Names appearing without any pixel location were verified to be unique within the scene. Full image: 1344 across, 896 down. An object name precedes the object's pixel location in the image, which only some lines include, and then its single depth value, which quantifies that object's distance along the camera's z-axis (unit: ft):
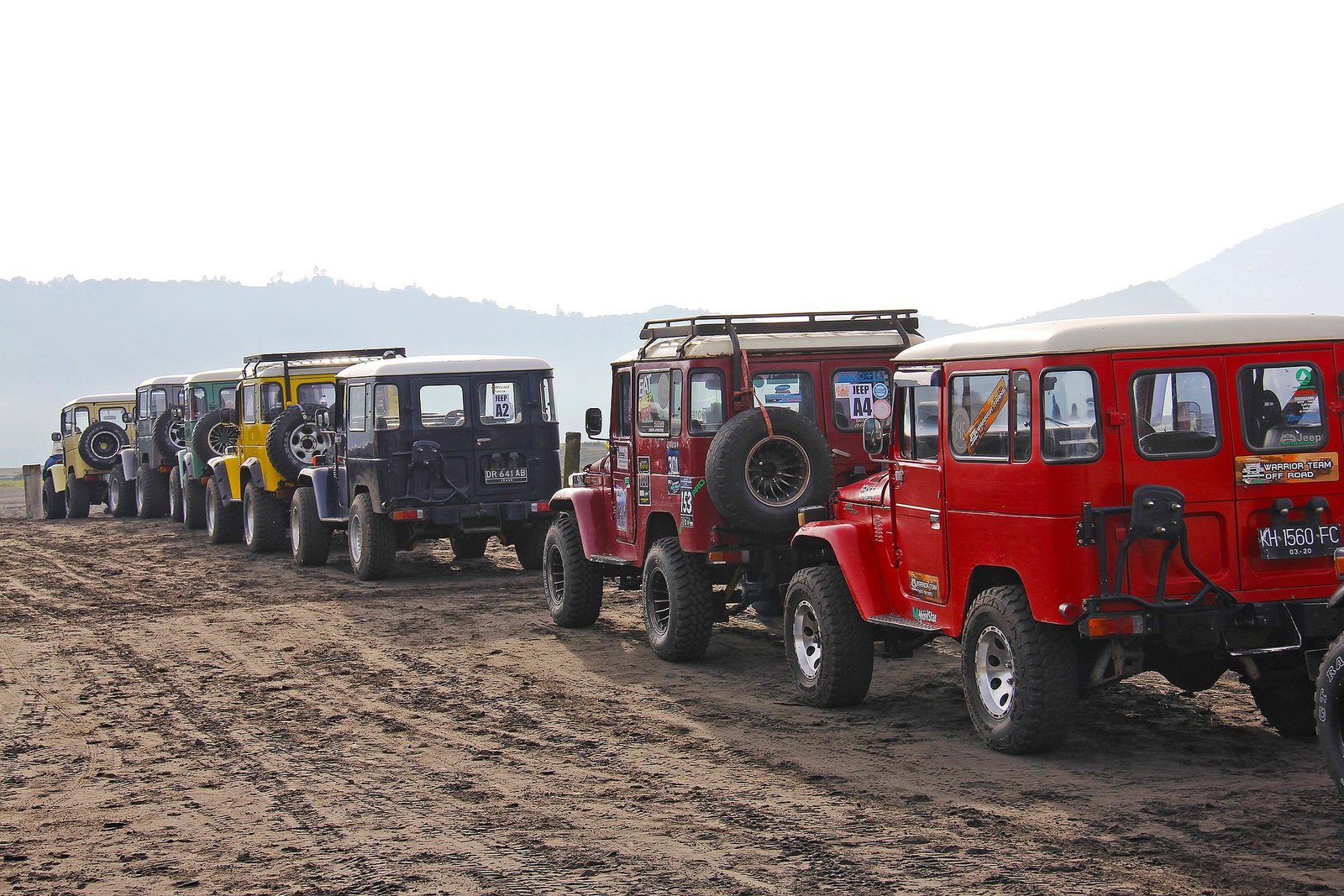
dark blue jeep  53.52
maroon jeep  33.81
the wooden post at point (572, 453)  77.15
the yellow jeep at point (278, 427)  63.82
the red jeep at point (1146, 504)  23.63
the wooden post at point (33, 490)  105.40
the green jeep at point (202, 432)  77.77
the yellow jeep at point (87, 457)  99.55
